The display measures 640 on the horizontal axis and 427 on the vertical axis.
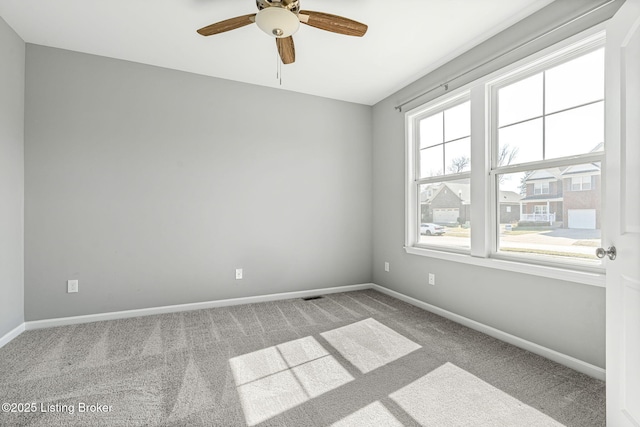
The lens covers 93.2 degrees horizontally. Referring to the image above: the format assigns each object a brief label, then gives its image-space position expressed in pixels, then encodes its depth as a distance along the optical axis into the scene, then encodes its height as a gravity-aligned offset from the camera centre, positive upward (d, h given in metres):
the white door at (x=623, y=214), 1.37 -0.02
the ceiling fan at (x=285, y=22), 1.83 +1.27
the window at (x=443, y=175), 3.09 +0.40
